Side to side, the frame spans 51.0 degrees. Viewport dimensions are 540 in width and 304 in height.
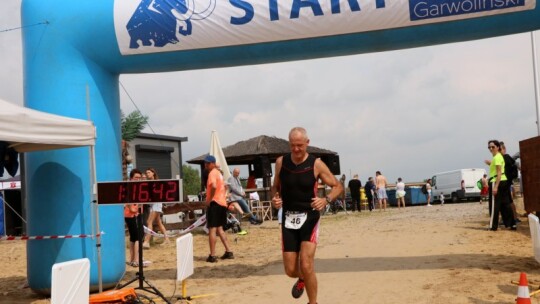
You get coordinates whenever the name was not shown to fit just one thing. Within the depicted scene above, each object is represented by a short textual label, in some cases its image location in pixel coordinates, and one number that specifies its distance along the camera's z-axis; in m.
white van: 33.34
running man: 5.38
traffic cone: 4.43
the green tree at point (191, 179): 73.25
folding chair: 19.89
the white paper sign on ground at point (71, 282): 3.62
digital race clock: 6.09
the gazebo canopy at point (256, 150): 22.62
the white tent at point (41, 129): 5.79
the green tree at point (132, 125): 29.47
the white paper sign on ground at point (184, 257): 5.82
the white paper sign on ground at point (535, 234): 5.40
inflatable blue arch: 7.17
